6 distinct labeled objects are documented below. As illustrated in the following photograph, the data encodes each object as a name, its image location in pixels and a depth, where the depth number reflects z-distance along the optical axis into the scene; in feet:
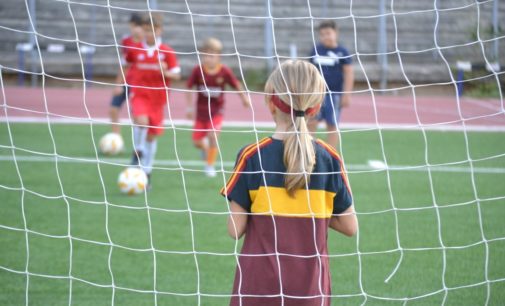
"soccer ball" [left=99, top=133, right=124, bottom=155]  63.77
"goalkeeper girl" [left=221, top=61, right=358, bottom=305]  19.57
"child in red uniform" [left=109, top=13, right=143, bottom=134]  56.07
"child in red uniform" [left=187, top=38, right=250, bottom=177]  56.85
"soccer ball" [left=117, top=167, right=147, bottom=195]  48.55
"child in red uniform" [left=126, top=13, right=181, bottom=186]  53.47
